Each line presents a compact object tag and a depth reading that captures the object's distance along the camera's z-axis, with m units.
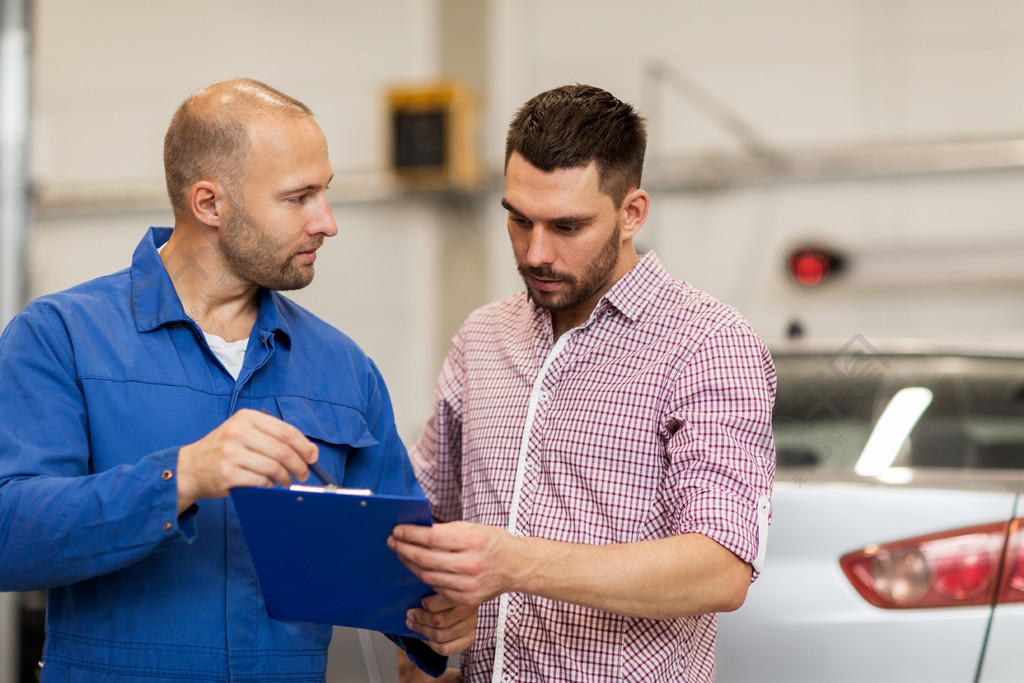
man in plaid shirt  2.99
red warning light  6.32
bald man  2.94
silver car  3.23
